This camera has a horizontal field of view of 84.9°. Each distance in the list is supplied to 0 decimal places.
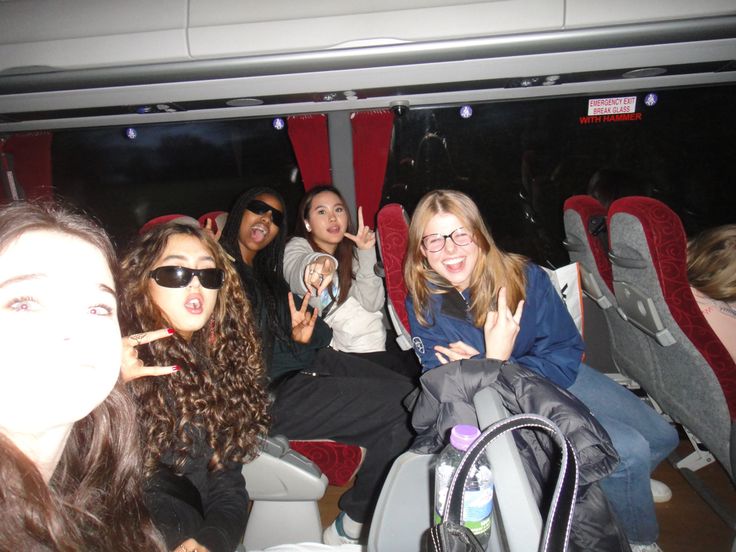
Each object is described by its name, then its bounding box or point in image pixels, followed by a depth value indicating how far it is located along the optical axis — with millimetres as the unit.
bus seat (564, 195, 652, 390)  2426
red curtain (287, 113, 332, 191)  3609
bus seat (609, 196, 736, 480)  1776
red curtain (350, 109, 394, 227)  3561
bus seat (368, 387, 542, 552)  1067
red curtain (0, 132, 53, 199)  3971
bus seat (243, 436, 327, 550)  1744
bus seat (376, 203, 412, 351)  2141
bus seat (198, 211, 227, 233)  2798
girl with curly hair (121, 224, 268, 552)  1339
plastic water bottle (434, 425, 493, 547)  868
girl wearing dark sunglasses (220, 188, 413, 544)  2137
